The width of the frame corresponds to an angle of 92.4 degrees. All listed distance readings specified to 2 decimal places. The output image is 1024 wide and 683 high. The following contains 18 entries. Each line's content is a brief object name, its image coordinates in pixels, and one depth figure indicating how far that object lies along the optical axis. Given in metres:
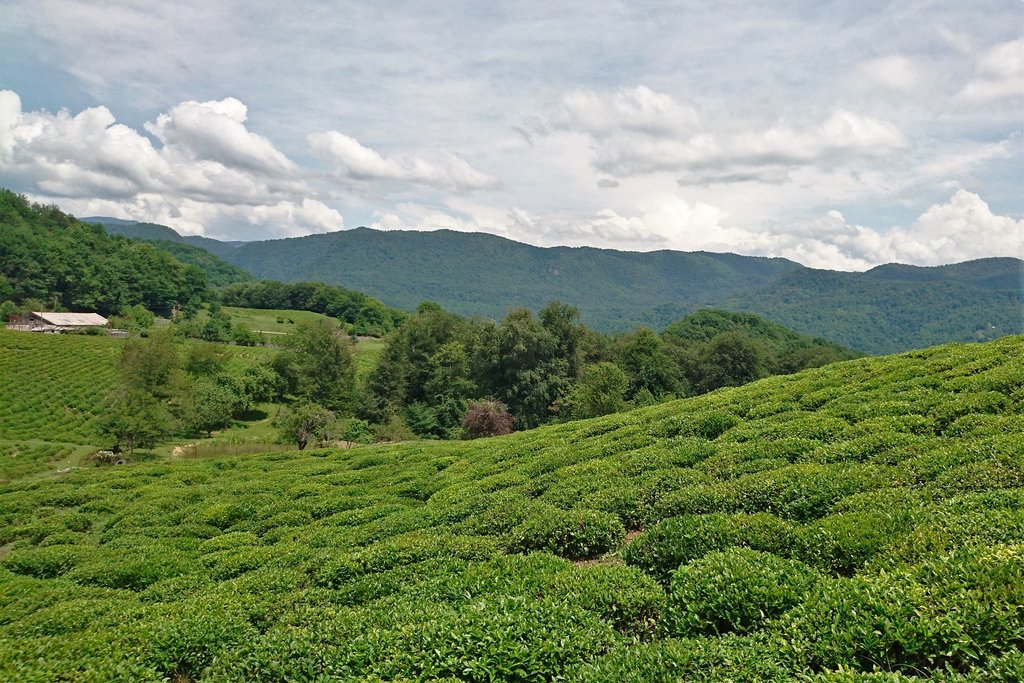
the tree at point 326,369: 81.13
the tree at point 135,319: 154.12
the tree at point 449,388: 71.62
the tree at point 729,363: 106.38
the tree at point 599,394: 56.28
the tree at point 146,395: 58.81
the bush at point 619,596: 7.97
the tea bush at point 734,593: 7.28
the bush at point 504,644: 6.66
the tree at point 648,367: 88.56
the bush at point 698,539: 9.44
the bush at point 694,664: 5.87
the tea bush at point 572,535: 11.31
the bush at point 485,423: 54.19
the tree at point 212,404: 79.31
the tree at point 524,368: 66.33
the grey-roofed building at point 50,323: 131.88
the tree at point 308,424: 57.81
